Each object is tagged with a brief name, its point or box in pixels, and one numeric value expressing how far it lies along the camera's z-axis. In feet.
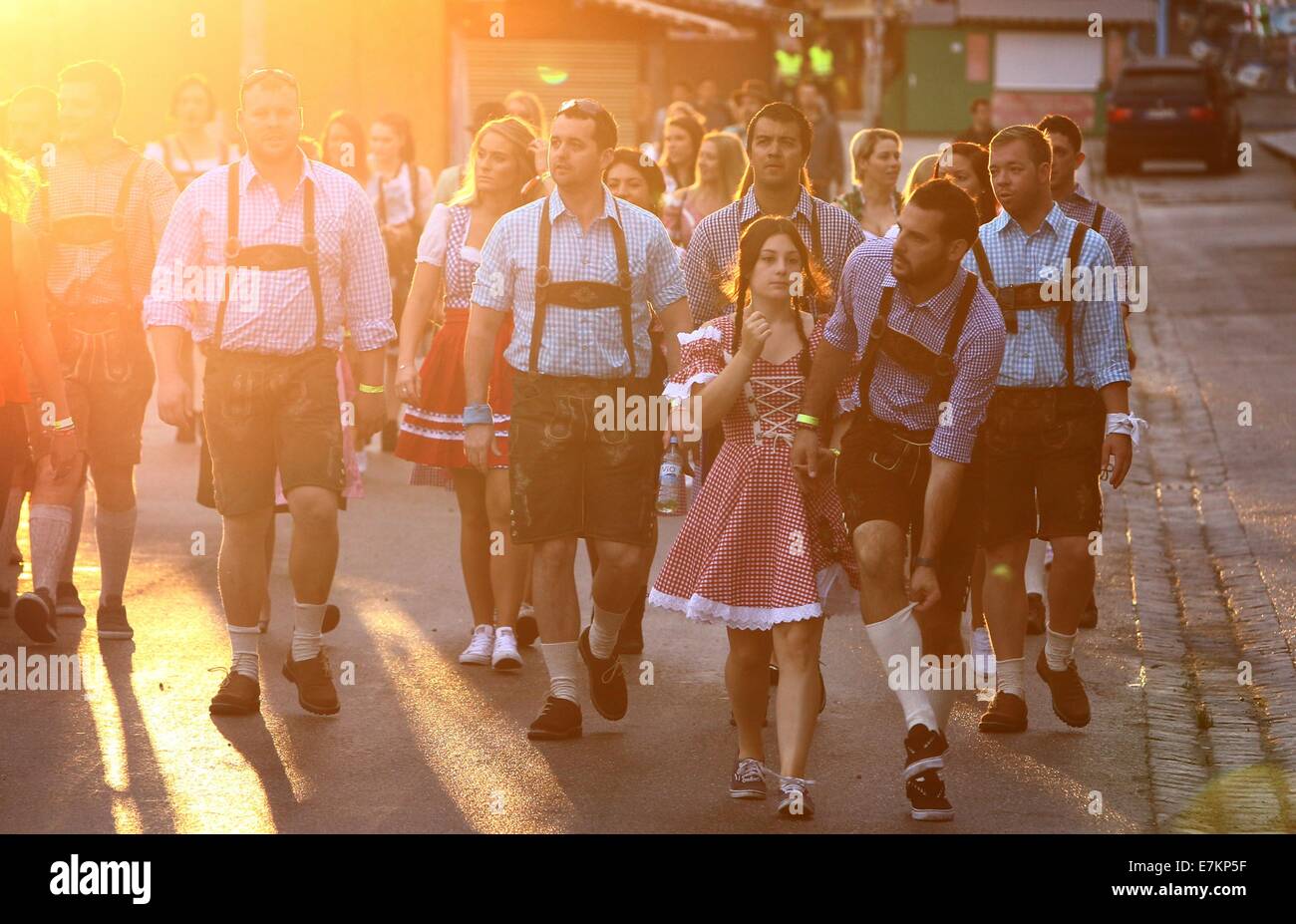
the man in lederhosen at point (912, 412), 38.52
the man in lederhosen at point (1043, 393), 44.52
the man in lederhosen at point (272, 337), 44.55
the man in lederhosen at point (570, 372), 43.70
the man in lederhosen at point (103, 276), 52.11
